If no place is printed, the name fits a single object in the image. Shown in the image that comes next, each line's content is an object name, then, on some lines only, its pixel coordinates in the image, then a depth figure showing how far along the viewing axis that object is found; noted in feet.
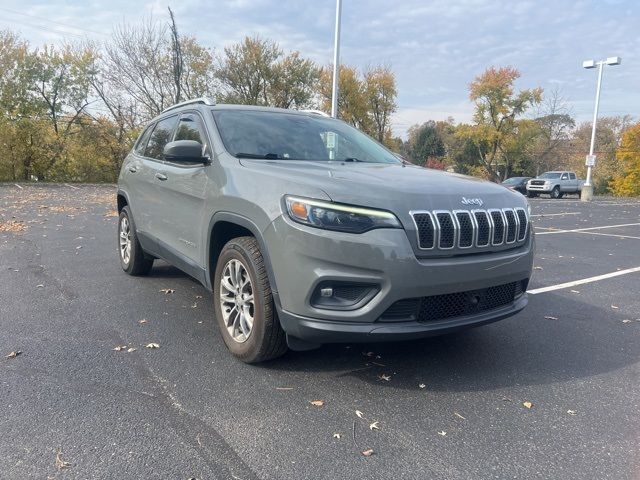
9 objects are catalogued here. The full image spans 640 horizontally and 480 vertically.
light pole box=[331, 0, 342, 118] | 52.85
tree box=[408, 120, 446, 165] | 193.36
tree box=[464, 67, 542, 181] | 140.77
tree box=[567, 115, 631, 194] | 163.32
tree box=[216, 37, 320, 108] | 112.27
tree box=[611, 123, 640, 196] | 141.18
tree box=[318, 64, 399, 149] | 135.85
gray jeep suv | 8.79
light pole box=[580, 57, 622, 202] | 87.12
